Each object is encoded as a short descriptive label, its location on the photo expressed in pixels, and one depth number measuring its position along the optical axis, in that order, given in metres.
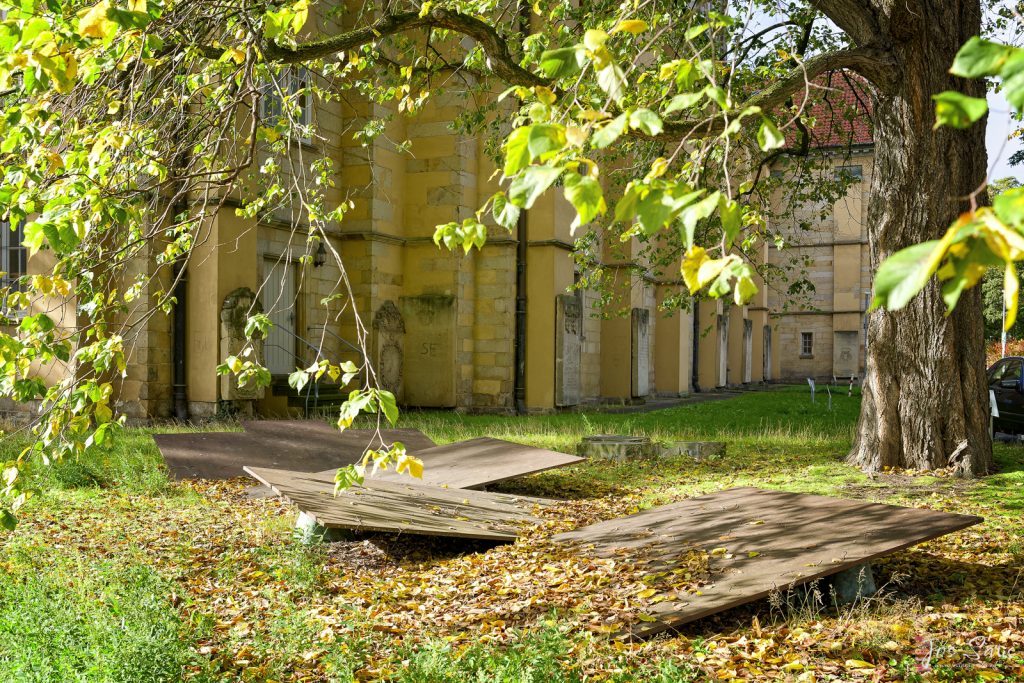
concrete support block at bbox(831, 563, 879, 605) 4.99
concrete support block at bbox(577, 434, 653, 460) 11.34
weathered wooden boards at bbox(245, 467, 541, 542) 6.14
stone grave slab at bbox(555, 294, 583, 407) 18.97
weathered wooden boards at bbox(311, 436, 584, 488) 8.53
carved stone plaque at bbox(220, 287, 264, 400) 14.23
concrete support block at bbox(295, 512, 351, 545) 6.48
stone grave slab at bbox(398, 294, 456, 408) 18.81
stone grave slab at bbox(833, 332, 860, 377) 43.00
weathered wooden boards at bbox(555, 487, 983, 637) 4.66
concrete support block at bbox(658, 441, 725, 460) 11.43
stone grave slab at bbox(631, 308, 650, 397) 22.81
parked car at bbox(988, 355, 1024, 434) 14.12
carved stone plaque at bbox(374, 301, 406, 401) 18.66
